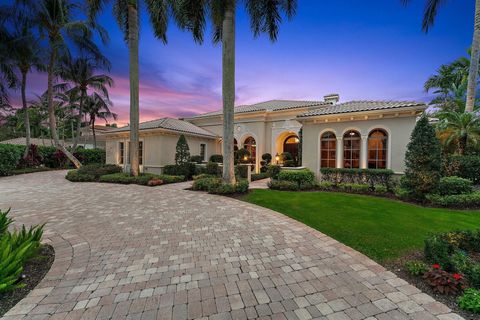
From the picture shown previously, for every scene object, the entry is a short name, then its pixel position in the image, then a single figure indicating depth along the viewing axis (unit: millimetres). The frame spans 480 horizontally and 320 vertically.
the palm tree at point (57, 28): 13531
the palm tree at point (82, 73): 17328
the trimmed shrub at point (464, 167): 10008
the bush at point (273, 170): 13477
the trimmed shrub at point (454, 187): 7703
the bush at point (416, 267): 3042
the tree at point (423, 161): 7434
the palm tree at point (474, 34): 10523
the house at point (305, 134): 10125
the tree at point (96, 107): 26656
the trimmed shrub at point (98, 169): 13734
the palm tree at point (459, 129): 10703
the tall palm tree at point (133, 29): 12141
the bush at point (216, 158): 17500
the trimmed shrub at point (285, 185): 10078
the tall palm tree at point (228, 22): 9031
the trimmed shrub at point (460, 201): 7090
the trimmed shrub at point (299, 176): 10531
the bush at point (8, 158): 14491
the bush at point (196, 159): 15980
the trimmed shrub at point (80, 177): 13008
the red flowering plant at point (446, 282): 2658
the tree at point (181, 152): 14156
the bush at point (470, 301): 2326
